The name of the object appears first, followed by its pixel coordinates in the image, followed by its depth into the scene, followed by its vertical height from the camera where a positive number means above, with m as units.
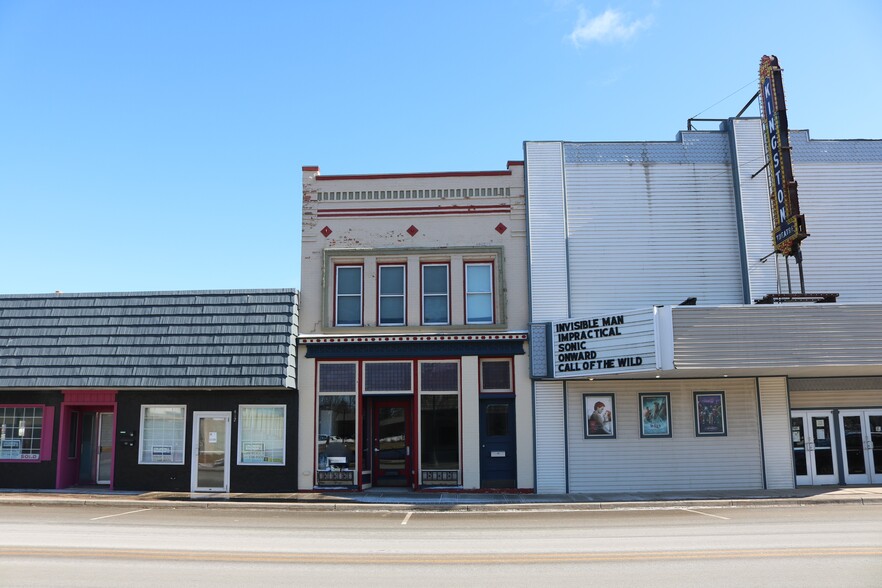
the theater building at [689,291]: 19.06 +3.36
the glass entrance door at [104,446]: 20.72 -0.61
